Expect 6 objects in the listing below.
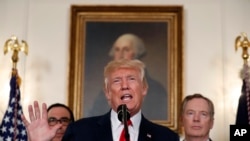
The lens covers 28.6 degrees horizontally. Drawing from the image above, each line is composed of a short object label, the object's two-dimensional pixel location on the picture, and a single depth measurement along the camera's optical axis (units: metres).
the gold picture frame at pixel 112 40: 6.32
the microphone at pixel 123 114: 2.68
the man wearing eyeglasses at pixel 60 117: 4.72
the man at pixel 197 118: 4.17
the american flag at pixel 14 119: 5.46
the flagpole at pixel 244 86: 5.80
